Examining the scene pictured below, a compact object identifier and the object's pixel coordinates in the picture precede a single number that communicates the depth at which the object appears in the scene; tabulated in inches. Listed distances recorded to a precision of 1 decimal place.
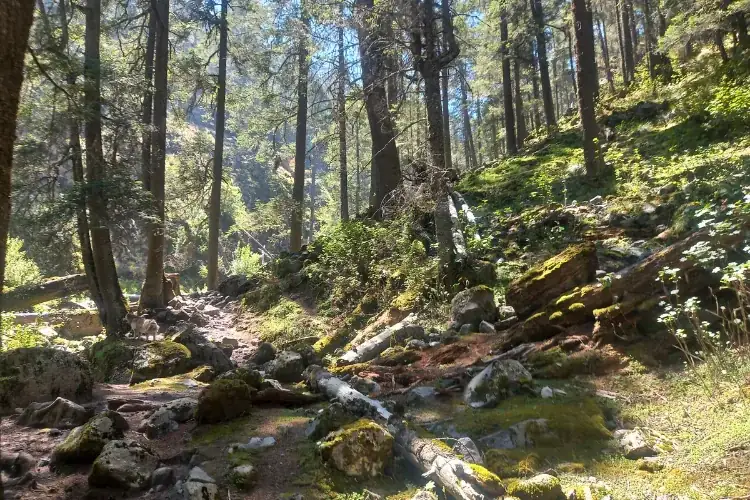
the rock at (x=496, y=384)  201.8
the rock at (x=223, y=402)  189.8
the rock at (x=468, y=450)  144.0
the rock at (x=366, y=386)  230.8
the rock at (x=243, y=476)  138.5
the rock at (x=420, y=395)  212.2
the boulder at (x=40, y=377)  210.8
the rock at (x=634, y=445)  144.6
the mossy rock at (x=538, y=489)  123.2
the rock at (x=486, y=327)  292.2
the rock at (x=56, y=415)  185.8
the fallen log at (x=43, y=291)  536.4
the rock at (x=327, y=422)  167.0
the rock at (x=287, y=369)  285.7
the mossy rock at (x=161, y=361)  313.4
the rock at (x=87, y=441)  151.1
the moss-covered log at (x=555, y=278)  267.3
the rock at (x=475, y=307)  310.3
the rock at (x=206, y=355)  331.3
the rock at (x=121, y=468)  133.9
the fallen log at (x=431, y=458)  125.9
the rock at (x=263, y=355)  342.1
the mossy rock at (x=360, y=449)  146.1
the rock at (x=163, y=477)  137.5
